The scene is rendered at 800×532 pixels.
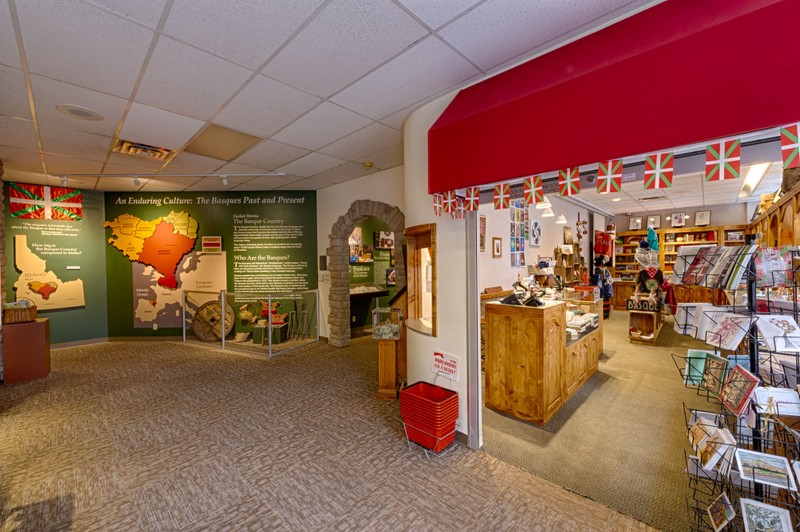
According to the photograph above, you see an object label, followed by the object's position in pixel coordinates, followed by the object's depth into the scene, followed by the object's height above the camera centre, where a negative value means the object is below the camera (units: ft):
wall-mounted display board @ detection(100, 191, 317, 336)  21.08 +0.96
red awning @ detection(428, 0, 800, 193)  4.52 +2.83
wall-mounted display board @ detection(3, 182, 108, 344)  18.17 +0.65
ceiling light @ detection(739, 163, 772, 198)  16.63 +4.44
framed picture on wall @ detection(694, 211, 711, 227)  28.66 +3.47
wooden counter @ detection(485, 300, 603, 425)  10.18 -3.32
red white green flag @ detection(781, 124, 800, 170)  4.48 +1.51
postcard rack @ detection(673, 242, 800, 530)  4.68 -1.97
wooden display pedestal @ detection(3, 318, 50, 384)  14.44 -3.76
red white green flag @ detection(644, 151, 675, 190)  5.49 +1.49
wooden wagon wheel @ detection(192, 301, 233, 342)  20.42 -3.60
